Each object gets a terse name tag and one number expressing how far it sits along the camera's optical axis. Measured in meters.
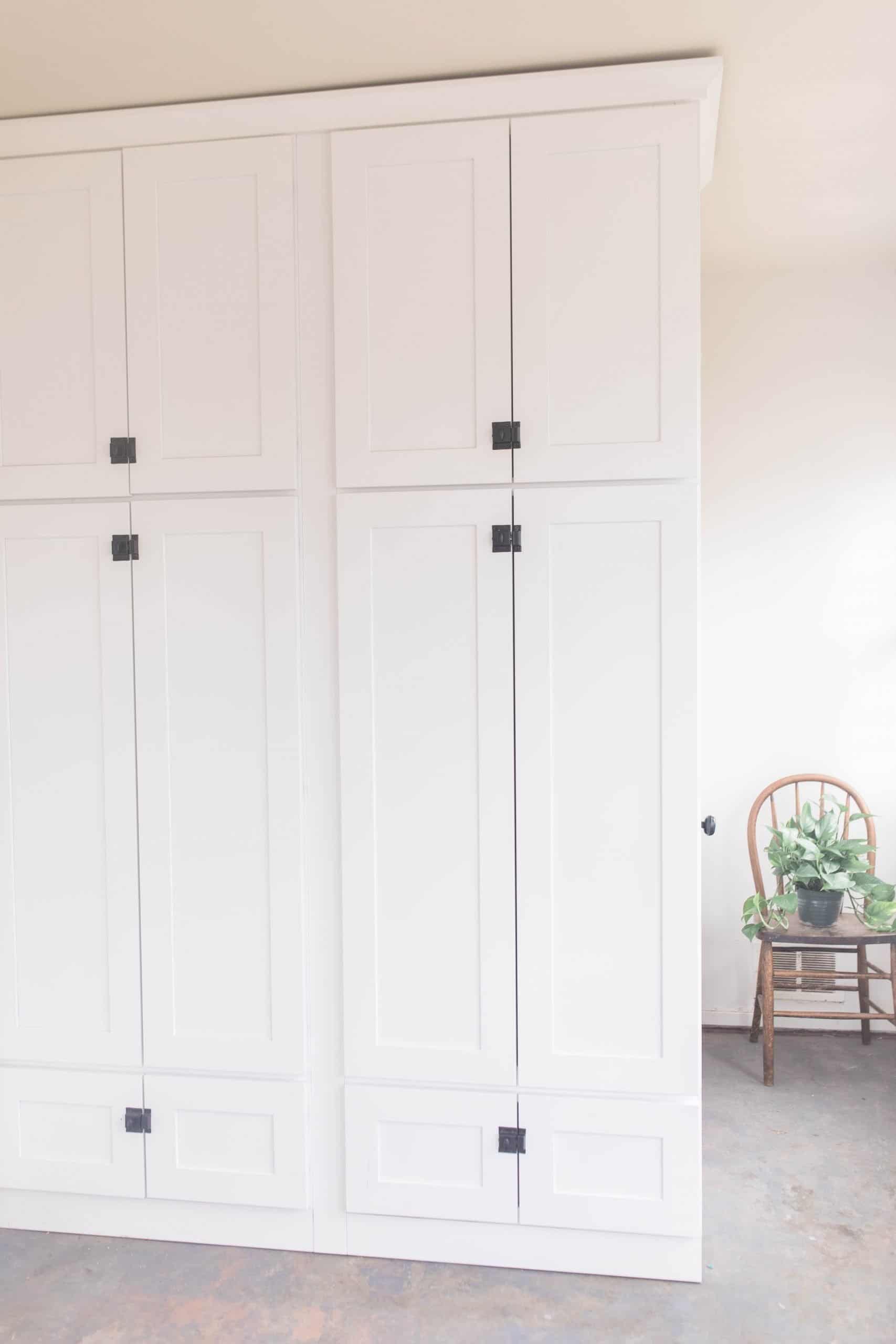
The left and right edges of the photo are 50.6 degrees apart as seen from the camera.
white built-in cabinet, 1.99
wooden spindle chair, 2.88
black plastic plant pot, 2.92
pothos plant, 2.90
